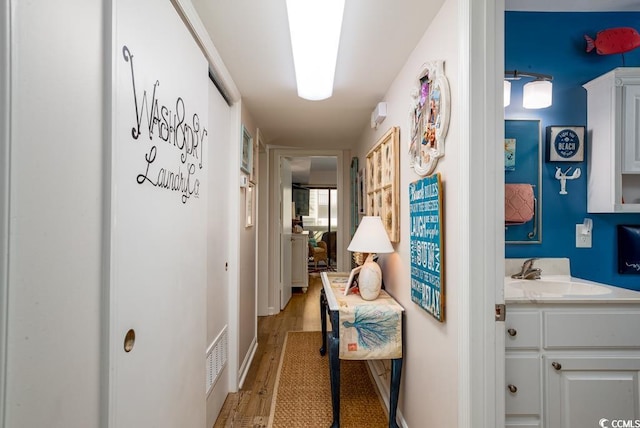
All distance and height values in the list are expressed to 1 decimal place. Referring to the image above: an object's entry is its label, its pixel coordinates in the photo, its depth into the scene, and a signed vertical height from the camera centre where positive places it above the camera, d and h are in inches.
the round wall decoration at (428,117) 52.3 +18.7
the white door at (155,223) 33.8 -1.0
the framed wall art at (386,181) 79.6 +10.6
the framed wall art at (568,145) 75.6 +17.7
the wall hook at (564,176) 76.1 +10.2
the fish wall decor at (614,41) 71.9 +41.6
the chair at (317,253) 300.4 -35.9
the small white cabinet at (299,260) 212.4 -30.0
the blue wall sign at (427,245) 53.2 -5.3
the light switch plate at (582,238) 75.7 -5.0
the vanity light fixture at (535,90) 72.1 +29.8
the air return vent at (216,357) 72.8 -36.1
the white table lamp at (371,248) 79.1 -7.9
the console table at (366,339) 71.2 -28.3
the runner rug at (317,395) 77.6 -51.2
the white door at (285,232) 168.6 -9.1
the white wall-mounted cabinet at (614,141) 69.1 +17.7
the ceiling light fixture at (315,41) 47.2 +31.7
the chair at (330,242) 333.4 -27.4
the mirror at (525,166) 76.5 +12.7
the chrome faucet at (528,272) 72.6 -12.8
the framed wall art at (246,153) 97.9 +21.4
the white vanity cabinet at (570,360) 54.3 -25.0
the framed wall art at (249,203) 105.3 +4.6
